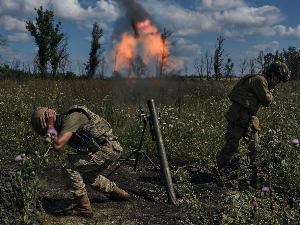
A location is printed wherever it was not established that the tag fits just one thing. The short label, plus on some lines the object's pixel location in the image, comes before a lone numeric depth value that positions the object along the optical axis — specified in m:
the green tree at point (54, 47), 31.69
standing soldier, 3.98
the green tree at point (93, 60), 33.85
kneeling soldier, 3.10
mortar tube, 3.62
